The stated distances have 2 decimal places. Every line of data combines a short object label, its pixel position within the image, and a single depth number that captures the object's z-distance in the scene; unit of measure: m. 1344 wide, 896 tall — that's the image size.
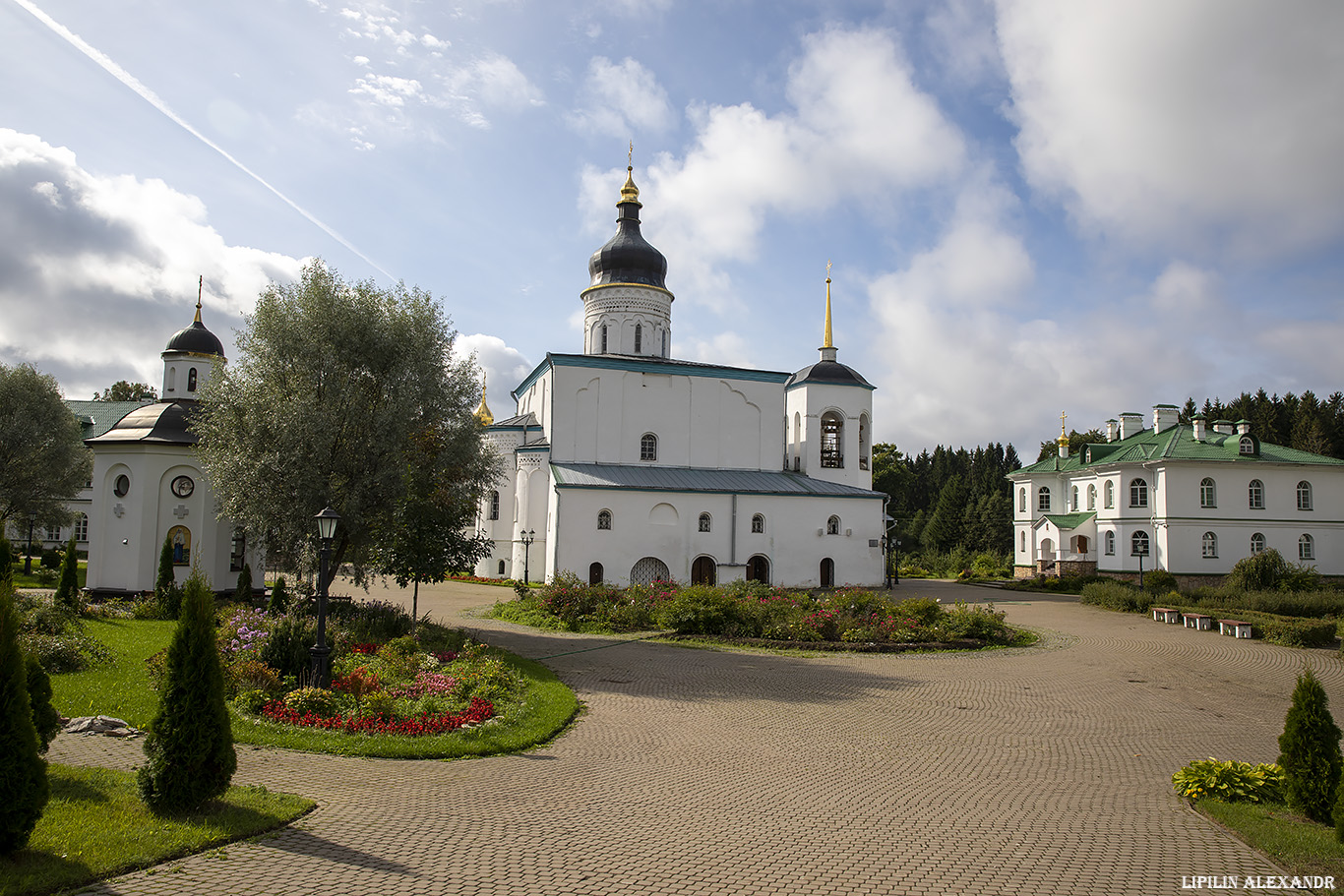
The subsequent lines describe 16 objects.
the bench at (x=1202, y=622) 23.18
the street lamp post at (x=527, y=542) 32.94
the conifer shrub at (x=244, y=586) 20.05
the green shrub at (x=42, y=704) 6.90
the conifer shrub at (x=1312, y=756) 7.36
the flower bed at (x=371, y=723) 9.76
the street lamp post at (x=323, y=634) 10.95
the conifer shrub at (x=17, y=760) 5.25
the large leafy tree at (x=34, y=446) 30.27
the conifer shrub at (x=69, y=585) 17.63
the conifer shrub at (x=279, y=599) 18.41
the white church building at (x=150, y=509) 21.77
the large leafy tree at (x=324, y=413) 16.83
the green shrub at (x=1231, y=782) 7.96
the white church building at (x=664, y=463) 30.50
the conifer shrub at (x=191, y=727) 6.38
